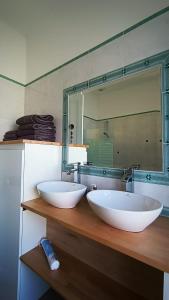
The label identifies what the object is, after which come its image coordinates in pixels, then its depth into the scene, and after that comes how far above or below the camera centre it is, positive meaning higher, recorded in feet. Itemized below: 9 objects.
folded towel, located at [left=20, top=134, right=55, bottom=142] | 4.81 +0.43
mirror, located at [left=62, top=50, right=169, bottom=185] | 3.43 +0.83
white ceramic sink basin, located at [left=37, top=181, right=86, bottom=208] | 3.29 -0.95
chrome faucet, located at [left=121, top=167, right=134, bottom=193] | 3.45 -0.60
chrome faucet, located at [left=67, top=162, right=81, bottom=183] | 4.61 -0.58
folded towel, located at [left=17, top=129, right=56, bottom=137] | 4.85 +0.61
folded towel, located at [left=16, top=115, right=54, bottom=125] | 4.95 +1.02
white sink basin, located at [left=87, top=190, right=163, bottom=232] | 2.25 -0.93
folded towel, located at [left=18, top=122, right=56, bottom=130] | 4.86 +0.80
